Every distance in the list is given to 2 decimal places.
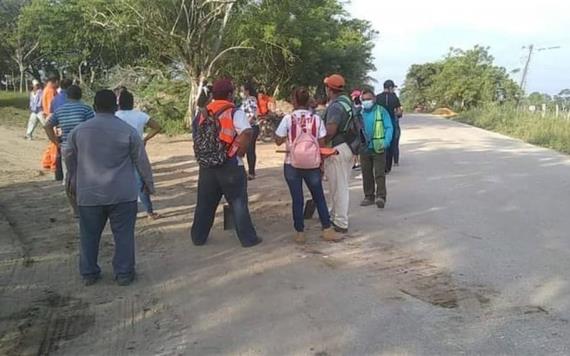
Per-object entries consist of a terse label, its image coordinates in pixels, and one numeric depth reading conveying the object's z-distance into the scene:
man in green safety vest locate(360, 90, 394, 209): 9.05
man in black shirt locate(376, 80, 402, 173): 11.86
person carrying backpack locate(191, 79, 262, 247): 6.52
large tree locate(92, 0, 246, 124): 20.78
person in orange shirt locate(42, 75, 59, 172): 11.24
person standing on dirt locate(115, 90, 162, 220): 7.43
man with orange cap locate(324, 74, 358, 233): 7.44
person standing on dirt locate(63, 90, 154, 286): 5.50
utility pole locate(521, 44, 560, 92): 57.00
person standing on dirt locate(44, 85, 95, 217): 7.30
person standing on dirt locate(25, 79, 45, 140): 15.23
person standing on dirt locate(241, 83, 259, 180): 11.30
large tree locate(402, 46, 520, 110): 62.41
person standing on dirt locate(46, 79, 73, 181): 8.52
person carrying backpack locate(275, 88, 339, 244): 6.94
